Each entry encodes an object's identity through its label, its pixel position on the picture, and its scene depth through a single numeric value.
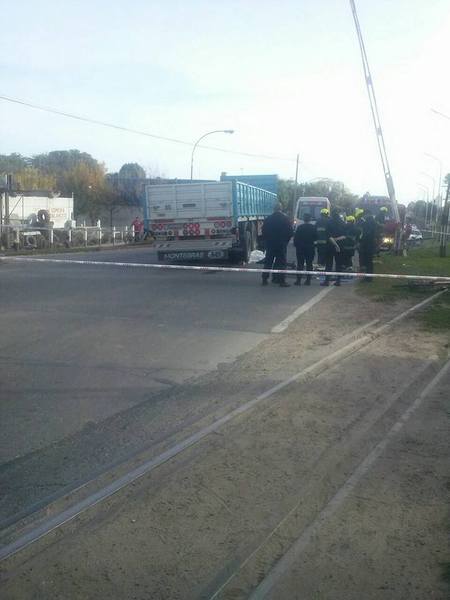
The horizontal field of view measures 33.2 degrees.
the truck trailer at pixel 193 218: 21.45
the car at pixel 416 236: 47.97
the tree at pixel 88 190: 61.01
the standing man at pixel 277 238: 17.06
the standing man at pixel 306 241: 17.52
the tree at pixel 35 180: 61.67
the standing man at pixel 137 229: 46.16
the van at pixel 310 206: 34.12
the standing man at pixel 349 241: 18.22
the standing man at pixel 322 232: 17.78
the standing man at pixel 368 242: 18.38
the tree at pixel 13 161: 95.61
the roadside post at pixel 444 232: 32.13
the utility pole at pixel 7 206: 32.62
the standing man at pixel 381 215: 25.41
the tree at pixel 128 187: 61.44
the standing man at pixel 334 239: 17.80
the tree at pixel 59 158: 109.97
